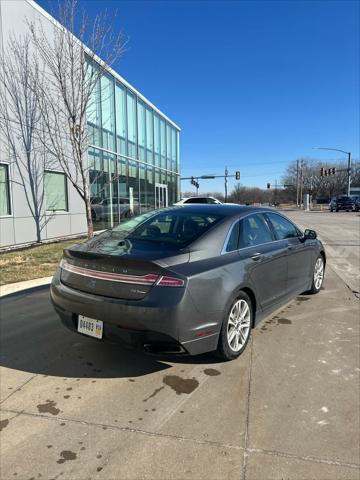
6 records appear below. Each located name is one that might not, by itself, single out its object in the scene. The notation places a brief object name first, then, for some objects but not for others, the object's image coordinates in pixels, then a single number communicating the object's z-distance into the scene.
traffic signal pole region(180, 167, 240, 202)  61.25
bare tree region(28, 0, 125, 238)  10.18
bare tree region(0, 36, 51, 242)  10.90
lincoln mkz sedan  3.02
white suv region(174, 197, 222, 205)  21.80
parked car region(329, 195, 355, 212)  44.78
